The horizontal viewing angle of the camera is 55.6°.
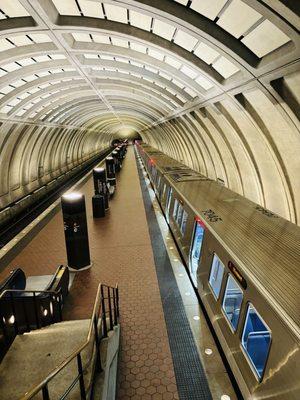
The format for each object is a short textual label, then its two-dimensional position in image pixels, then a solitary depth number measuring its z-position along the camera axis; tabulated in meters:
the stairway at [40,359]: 3.45
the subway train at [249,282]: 3.06
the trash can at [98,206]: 12.43
